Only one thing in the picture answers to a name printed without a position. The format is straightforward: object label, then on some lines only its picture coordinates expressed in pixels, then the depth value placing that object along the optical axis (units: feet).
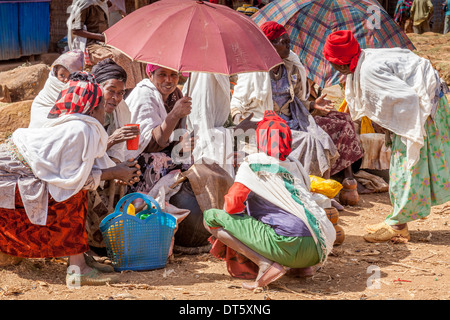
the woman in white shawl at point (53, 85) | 35.83
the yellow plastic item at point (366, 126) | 57.52
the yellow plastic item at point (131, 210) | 34.02
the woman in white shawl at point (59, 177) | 28.81
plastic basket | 32.40
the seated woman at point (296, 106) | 46.68
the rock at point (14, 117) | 61.41
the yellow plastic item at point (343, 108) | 58.11
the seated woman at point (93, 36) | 57.36
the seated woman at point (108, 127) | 35.06
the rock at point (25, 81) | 72.54
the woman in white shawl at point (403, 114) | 38.11
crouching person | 30.22
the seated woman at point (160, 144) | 37.29
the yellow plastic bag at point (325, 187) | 43.01
